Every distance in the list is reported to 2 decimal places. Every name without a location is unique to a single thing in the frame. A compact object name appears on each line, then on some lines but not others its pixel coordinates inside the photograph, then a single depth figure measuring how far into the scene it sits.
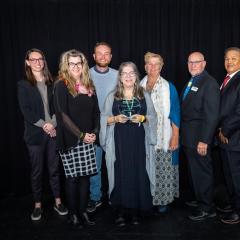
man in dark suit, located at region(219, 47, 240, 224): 3.19
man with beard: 3.51
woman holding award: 3.14
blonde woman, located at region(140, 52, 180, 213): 3.35
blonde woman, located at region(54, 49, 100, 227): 2.99
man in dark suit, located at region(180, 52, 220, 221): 3.17
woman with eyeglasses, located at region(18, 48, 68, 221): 3.29
